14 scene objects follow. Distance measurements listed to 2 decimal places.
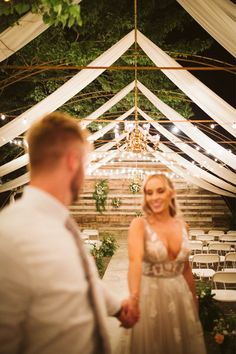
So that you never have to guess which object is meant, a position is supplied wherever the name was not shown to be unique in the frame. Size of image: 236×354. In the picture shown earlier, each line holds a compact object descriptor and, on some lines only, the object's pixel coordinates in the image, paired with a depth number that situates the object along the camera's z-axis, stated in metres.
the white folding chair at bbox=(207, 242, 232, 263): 8.41
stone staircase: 14.61
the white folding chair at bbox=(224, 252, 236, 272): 7.09
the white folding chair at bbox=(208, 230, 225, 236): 11.29
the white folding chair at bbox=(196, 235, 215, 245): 9.91
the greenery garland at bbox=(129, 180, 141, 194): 13.78
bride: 2.20
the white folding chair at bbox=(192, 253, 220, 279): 6.22
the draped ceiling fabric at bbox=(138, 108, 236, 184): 8.30
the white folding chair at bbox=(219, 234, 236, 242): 9.95
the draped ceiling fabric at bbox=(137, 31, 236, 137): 4.73
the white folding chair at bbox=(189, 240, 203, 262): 8.42
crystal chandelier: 8.68
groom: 1.05
